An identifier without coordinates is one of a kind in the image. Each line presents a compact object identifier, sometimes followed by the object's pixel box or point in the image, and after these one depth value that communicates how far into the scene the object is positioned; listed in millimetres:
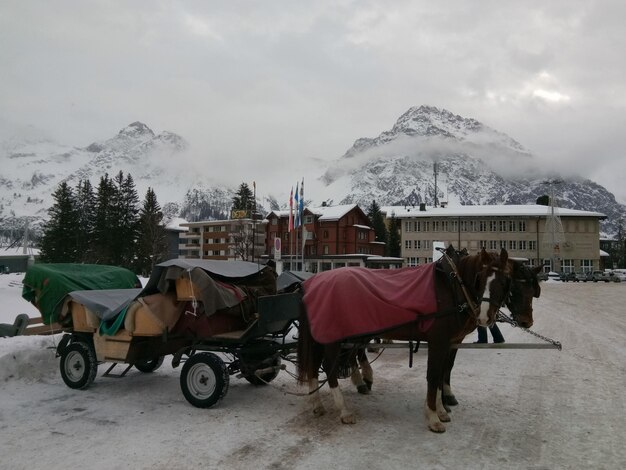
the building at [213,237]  81312
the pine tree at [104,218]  57375
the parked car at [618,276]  61744
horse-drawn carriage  5719
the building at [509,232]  75312
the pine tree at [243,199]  80125
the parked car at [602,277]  62172
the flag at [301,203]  33625
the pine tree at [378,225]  93812
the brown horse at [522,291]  5750
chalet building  70000
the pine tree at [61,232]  53281
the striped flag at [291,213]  35472
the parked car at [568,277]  63812
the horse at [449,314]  5613
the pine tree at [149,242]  57906
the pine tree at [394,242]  90281
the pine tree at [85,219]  54850
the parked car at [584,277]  63438
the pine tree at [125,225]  58134
